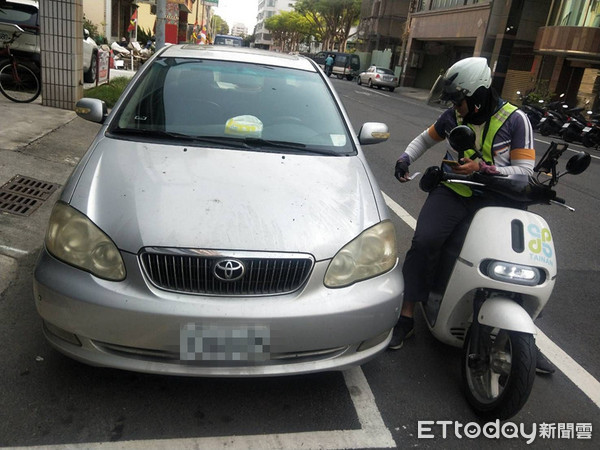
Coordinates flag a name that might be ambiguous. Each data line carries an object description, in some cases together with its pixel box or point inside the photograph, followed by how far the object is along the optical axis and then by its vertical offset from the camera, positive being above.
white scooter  2.39 -1.02
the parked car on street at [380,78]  34.44 -1.74
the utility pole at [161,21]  11.45 -0.02
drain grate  4.57 -1.68
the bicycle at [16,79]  8.62 -1.23
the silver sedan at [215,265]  2.17 -0.96
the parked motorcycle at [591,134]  14.99 -1.50
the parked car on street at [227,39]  30.67 -0.55
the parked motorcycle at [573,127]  15.42 -1.43
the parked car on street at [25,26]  9.26 -0.41
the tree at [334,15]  62.62 +3.29
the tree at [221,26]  155.50 +0.82
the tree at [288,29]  84.94 +1.44
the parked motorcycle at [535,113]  17.30 -1.33
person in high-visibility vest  2.80 -0.49
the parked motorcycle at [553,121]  16.17 -1.41
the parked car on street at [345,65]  42.88 -1.51
